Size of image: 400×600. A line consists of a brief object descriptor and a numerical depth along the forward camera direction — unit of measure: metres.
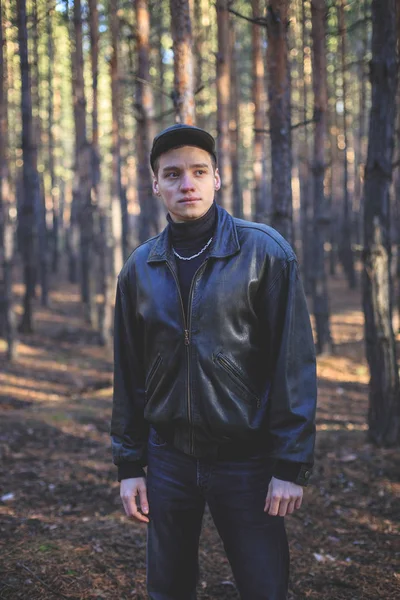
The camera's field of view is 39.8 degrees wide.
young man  2.29
